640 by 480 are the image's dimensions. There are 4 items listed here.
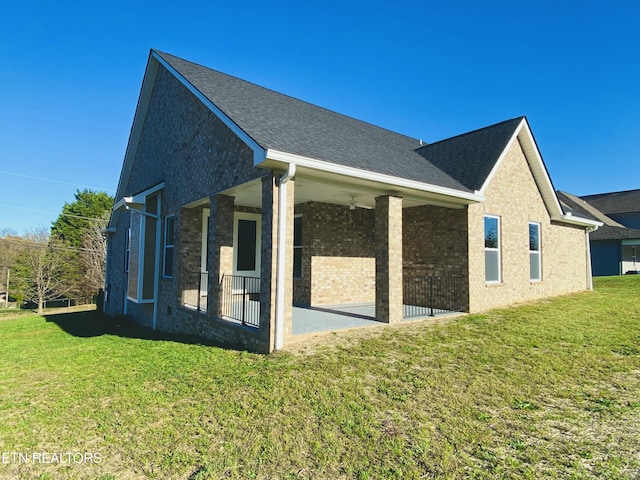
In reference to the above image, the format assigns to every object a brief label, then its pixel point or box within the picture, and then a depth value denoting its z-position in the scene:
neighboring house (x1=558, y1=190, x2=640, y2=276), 26.50
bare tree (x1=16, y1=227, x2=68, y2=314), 32.73
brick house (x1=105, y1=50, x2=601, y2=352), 6.88
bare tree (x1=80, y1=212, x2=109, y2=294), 34.00
